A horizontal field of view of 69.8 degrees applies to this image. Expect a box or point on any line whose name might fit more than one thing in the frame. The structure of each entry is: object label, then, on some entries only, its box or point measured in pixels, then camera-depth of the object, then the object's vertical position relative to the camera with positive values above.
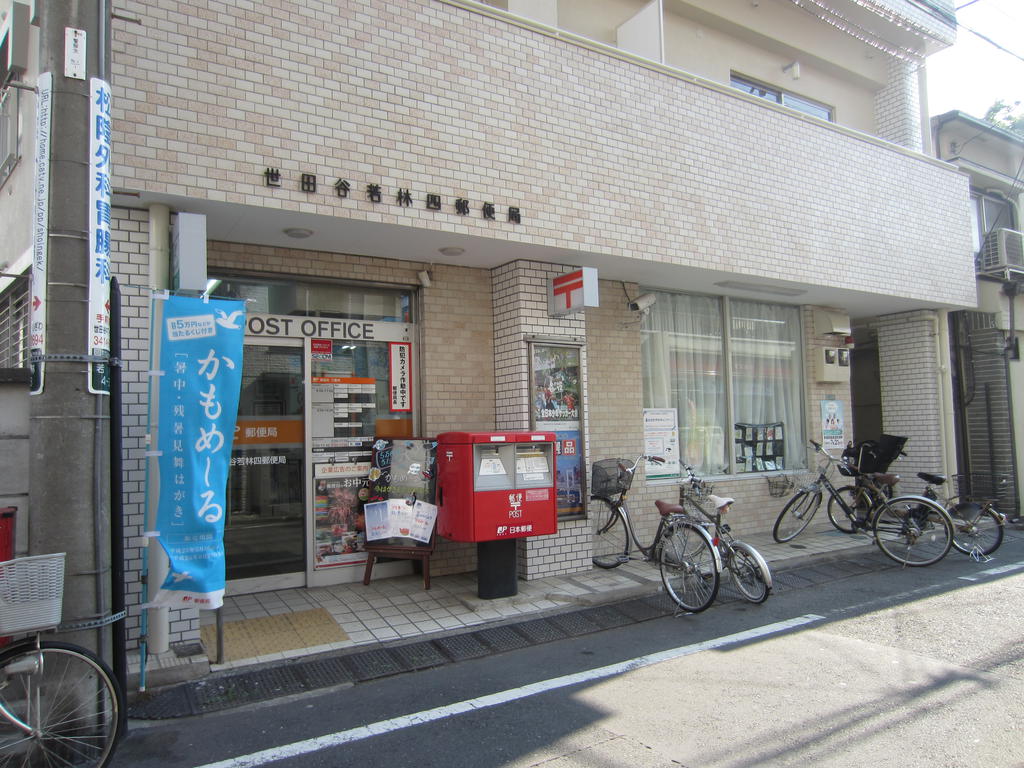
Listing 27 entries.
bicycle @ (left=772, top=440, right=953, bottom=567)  8.58 -1.21
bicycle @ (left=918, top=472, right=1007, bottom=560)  8.87 -1.35
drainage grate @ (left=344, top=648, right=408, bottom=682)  5.26 -1.71
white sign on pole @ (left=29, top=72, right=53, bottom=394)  4.02 +1.21
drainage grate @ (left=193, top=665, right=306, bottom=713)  4.79 -1.71
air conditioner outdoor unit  12.90 +2.94
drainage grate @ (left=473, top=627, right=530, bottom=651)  5.88 -1.72
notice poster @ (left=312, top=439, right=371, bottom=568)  7.34 -0.67
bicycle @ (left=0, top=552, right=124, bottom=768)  3.57 -1.25
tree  18.55 +7.69
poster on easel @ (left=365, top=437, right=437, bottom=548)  7.28 -0.42
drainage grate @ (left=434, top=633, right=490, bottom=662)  5.65 -1.71
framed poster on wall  7.94 +0.21
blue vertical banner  4.80 +0.01
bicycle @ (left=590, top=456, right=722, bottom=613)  6.62 -1.16
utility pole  3.95 +0.44
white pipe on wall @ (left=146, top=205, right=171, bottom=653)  4.98 -0.56
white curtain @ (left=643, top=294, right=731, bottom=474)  9.88 +0.74
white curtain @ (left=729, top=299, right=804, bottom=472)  10.83 +0.73
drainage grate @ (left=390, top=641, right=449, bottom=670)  5.47 -1.71
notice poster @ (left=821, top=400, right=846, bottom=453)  11.50 -0.09
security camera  9.25 +1.55
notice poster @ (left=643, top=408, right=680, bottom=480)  9.52 -0.18
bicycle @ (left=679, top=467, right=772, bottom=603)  6.76 -1.27
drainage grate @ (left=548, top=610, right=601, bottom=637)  6.28 -1.72
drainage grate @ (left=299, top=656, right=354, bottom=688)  5.11 -1.71
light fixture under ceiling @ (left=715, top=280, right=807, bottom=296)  9.89 +1.88
